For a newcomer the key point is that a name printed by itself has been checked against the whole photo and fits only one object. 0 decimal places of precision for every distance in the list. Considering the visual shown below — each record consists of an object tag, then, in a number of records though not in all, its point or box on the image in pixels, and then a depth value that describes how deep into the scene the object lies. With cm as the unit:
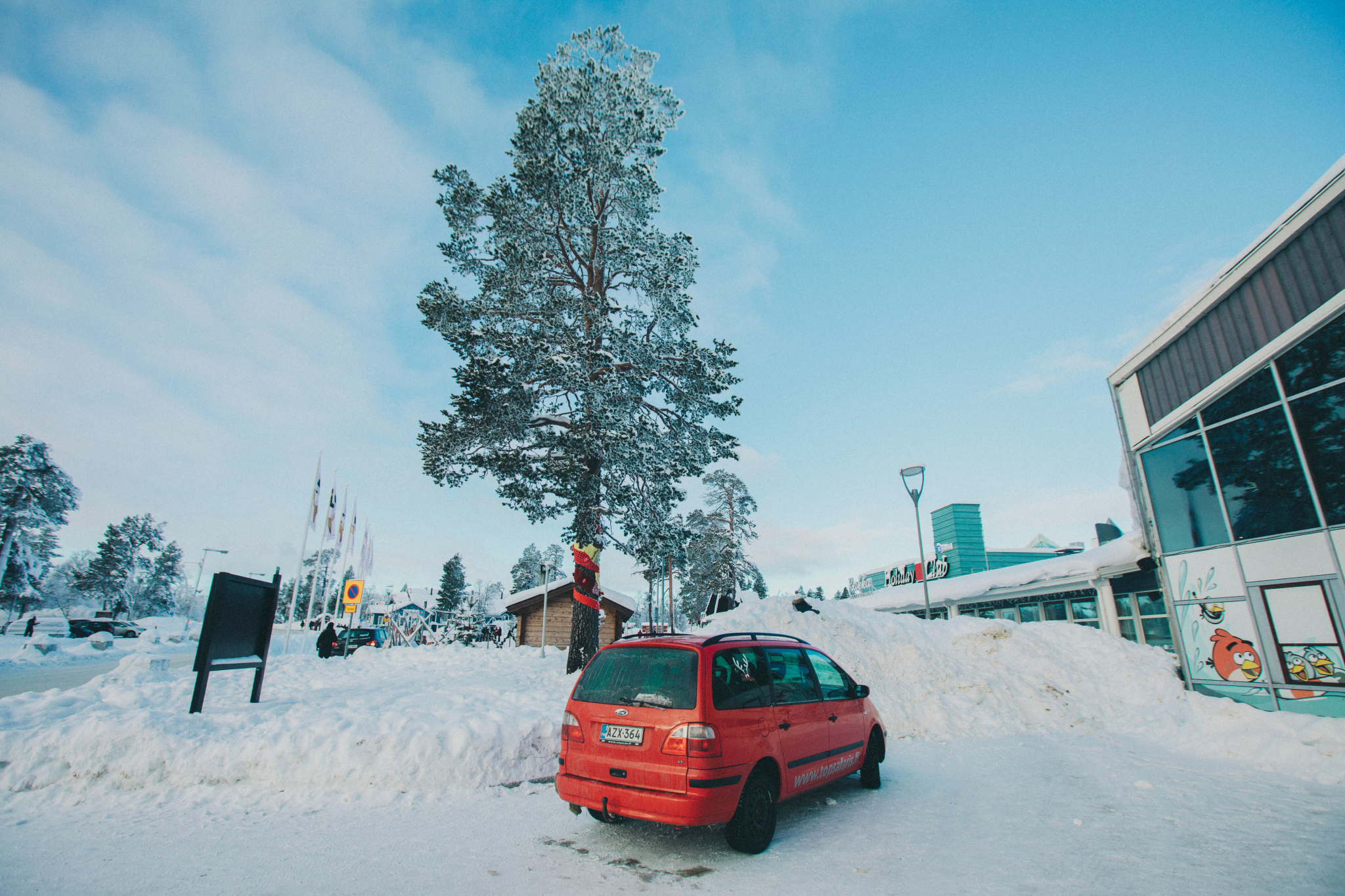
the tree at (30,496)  3584
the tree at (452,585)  7575
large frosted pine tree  1307
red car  449
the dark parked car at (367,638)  3266
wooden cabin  2825
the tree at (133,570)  5859
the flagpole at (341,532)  2420
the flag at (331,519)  2295
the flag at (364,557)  3253
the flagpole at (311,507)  2014
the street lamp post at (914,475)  1658
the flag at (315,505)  2039
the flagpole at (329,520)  2253
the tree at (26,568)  3756
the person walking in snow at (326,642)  2020
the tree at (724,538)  3844
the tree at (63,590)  7388
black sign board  781
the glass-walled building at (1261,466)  888
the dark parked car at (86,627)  3816
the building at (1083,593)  1441
